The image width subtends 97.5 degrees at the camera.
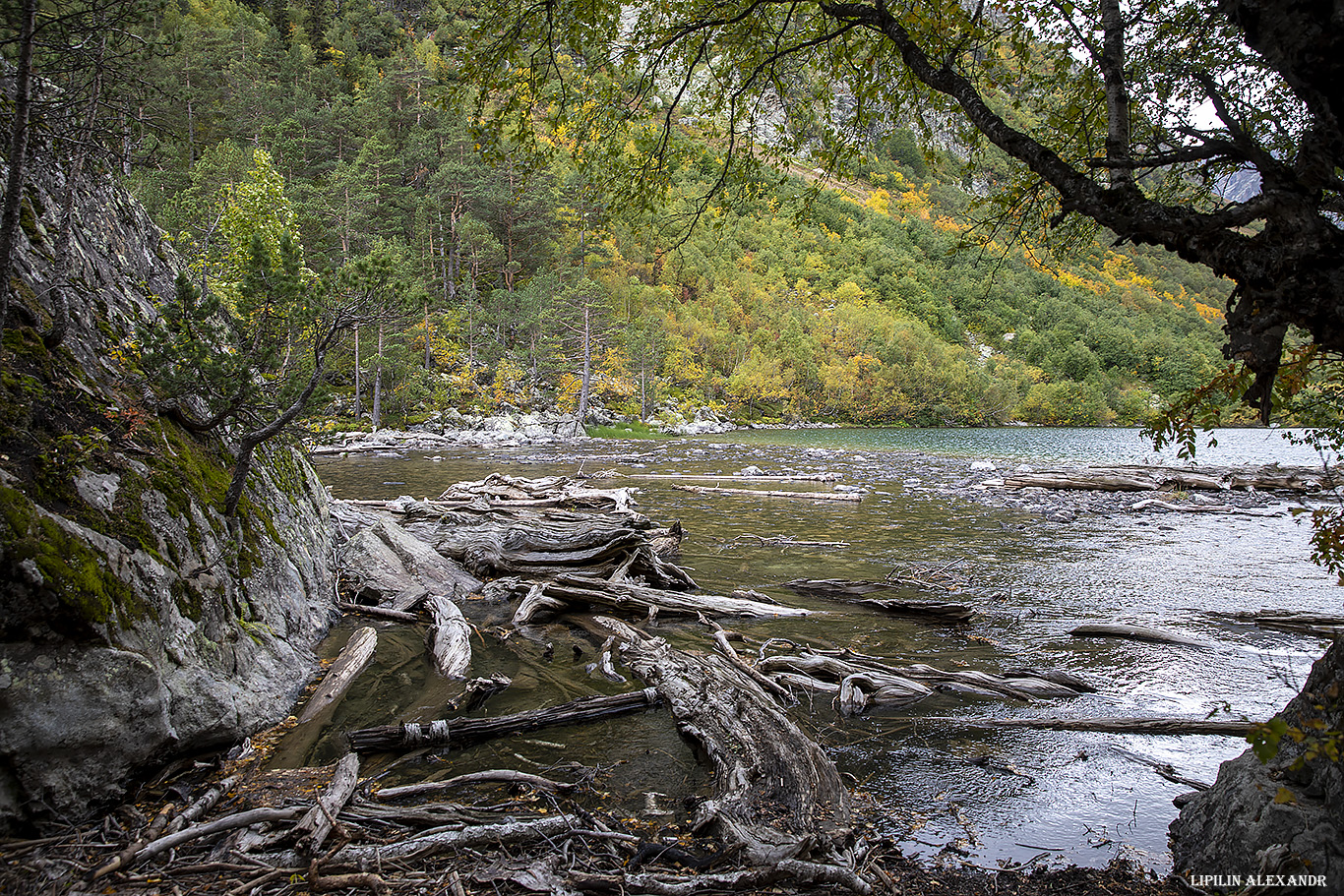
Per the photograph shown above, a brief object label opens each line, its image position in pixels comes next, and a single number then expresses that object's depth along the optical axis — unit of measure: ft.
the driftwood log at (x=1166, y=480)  79.51
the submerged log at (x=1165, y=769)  16.37
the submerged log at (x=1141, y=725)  19.42
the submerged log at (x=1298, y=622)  28.96
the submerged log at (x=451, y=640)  23.88
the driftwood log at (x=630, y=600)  31.17
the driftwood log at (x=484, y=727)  17.46
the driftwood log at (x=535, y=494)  53.26
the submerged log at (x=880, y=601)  31.22
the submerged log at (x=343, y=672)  19.38
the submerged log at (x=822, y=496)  71.72
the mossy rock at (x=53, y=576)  11.44
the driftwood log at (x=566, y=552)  35.68
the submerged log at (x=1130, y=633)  28.07
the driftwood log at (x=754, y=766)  13.35
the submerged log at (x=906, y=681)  22.09
